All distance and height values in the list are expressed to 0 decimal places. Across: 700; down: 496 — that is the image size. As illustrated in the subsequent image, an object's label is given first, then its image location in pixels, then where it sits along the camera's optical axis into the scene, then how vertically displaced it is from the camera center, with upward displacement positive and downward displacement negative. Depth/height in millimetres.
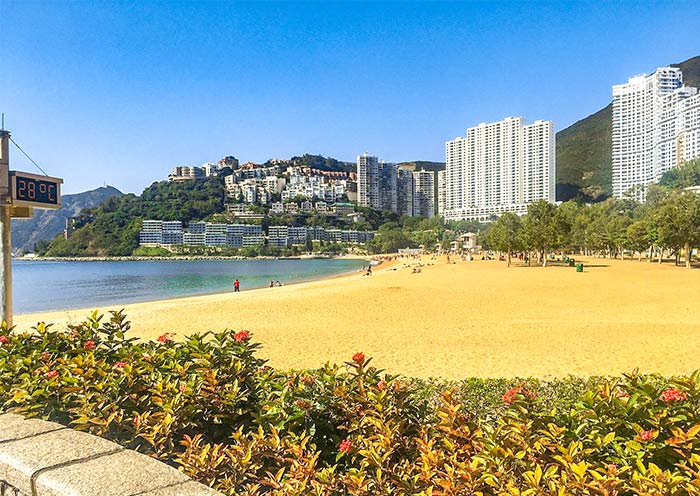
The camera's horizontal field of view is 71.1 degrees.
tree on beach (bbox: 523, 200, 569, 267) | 46719 +1161
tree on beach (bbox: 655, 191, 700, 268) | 40844 +1429
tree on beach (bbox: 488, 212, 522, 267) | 51500 +560
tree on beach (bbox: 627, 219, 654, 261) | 53119 +758
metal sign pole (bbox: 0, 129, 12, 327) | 5207 +126
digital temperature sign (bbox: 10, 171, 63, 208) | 5312 +592
